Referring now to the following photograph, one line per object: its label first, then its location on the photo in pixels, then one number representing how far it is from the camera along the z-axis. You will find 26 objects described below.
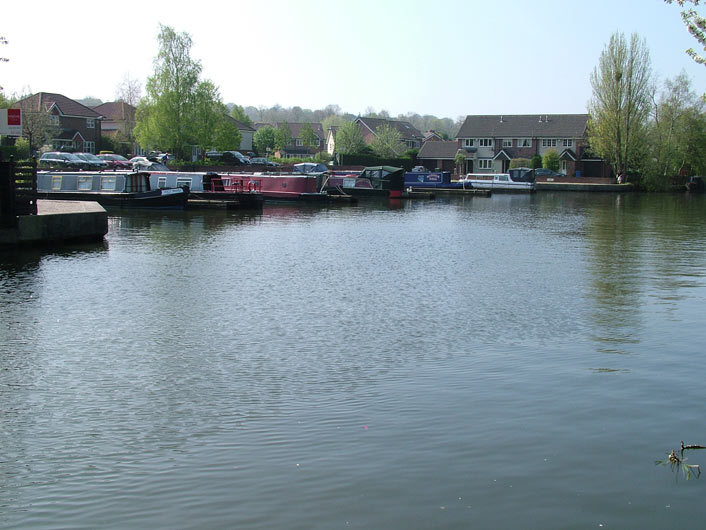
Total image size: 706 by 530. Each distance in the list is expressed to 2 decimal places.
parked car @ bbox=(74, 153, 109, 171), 63.78
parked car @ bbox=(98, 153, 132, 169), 66.31
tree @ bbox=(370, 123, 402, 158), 97.88
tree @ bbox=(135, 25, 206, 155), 67.44
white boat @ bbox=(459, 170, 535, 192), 68.94
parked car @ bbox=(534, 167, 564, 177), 79.06
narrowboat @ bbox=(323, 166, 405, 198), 56.53
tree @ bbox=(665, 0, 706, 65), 13.08
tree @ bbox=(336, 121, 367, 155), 99.19
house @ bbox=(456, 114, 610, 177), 86.81
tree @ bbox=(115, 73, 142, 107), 111.38
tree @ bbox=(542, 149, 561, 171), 84.25
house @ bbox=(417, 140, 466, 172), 96.25
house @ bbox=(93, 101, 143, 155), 90.75
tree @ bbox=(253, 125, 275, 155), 116.75
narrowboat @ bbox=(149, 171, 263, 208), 42.34
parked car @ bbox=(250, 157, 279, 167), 77.13
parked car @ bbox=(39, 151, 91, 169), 62.09
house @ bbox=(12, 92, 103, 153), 79.38
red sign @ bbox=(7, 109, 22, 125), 24.02
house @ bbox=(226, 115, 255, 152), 108.07
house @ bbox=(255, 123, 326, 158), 129.50
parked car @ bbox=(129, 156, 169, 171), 56.72
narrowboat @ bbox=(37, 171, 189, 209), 39.59
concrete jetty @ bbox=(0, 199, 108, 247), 22.99
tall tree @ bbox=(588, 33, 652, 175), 74.50
